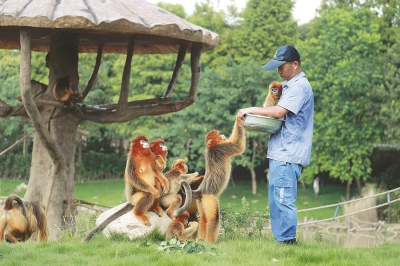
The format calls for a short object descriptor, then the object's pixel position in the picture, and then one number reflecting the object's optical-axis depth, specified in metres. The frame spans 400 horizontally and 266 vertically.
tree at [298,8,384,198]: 23.66
